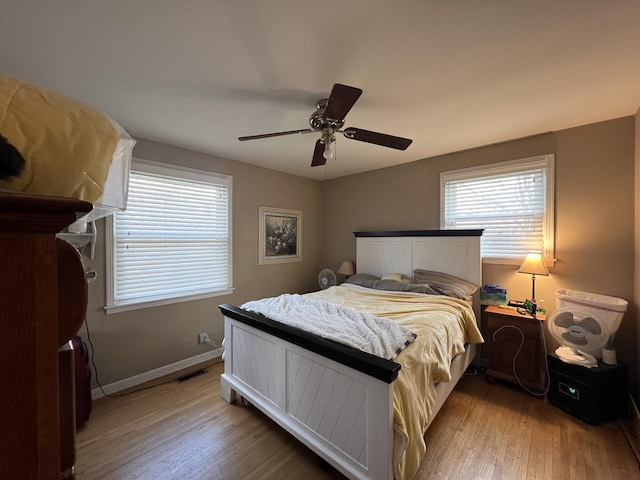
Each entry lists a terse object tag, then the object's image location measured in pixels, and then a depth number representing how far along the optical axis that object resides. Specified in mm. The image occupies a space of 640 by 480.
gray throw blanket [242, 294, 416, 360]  1549
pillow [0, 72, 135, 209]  429
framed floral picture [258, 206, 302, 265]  3697
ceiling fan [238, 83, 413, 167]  1662
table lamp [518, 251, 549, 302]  2357
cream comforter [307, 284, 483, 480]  1328
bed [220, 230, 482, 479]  1307
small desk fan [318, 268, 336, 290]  3812
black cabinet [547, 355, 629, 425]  1967
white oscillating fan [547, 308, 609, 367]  2014
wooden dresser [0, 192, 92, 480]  370
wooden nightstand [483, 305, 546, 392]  2371
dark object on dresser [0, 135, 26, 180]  406
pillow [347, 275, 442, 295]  2775
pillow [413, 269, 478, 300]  2689
